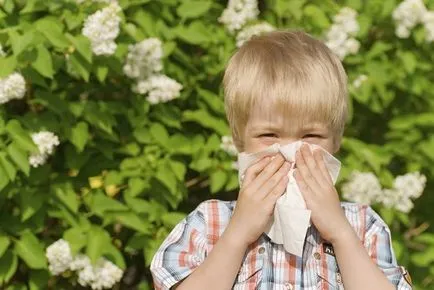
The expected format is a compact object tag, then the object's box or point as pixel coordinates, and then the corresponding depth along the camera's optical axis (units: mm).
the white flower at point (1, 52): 6607
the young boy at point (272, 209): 4624
